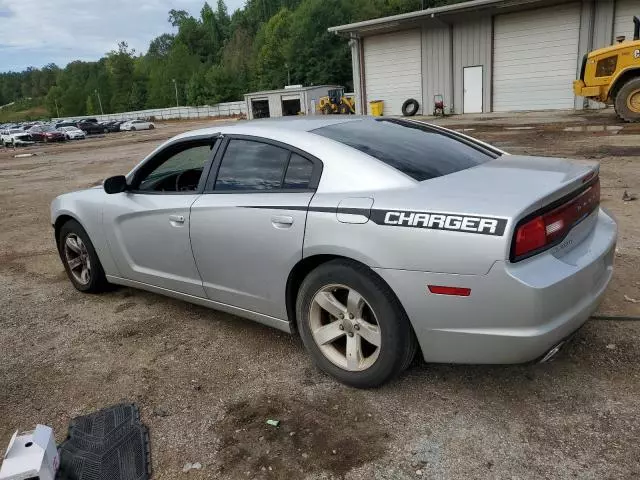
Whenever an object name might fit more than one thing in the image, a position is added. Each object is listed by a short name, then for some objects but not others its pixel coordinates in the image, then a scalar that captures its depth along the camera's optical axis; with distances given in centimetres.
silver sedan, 239
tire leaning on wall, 2738
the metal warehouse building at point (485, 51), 2267
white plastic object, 216
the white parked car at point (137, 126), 5481
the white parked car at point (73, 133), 4509
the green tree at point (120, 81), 11931
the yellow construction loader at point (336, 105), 3350
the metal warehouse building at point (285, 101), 4422
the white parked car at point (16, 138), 4150
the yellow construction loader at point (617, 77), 1451
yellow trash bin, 2825
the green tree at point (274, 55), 8831
